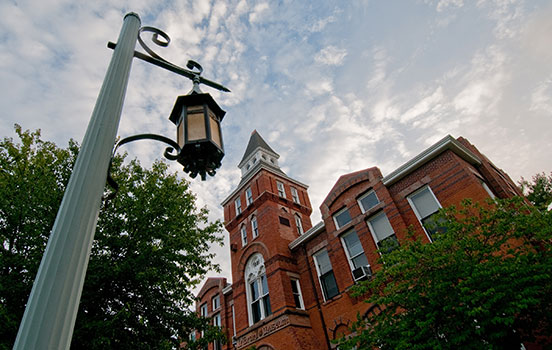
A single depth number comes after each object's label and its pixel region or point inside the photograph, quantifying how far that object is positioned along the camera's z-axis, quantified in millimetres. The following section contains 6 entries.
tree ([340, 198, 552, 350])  7879
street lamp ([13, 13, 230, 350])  1704
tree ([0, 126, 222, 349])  10828
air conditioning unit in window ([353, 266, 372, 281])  16203
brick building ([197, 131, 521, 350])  15438
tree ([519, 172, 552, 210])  28516
